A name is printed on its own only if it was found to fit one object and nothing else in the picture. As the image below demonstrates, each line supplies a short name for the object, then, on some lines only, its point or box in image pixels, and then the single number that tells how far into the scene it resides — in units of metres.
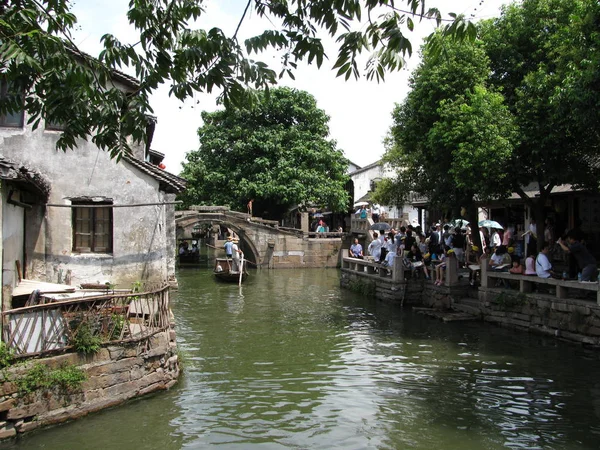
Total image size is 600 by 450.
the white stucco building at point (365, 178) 43.97
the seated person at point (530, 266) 13.31
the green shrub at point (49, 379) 7.24
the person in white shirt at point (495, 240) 18.83
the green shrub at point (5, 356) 7.18
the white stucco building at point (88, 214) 13.01
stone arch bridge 30.73
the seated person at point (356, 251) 23.41
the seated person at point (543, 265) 12.84
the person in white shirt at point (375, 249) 20.38
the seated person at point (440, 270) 16.44
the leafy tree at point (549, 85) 11.25
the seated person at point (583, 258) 11.83
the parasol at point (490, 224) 18.44
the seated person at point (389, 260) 18.41
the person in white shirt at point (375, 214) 31.73
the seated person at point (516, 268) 13.79
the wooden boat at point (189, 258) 34.50
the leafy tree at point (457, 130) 14.05
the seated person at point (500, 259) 15.23
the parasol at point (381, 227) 22.62
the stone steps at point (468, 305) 14.99
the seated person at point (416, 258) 17.66
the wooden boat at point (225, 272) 25.00
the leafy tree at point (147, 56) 4.59
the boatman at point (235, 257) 25.37
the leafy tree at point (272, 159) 32.00
